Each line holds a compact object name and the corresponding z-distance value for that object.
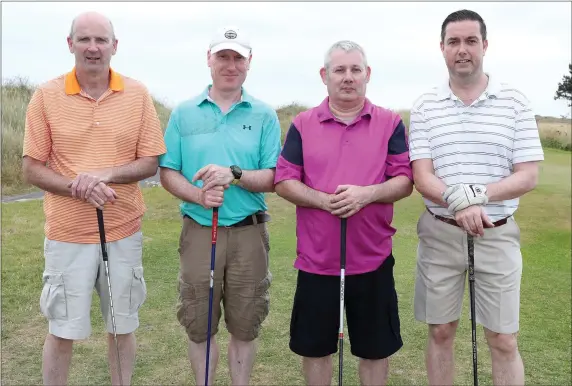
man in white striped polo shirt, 2.96
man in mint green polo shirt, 3.14
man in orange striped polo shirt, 3.06
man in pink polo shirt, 2.97
